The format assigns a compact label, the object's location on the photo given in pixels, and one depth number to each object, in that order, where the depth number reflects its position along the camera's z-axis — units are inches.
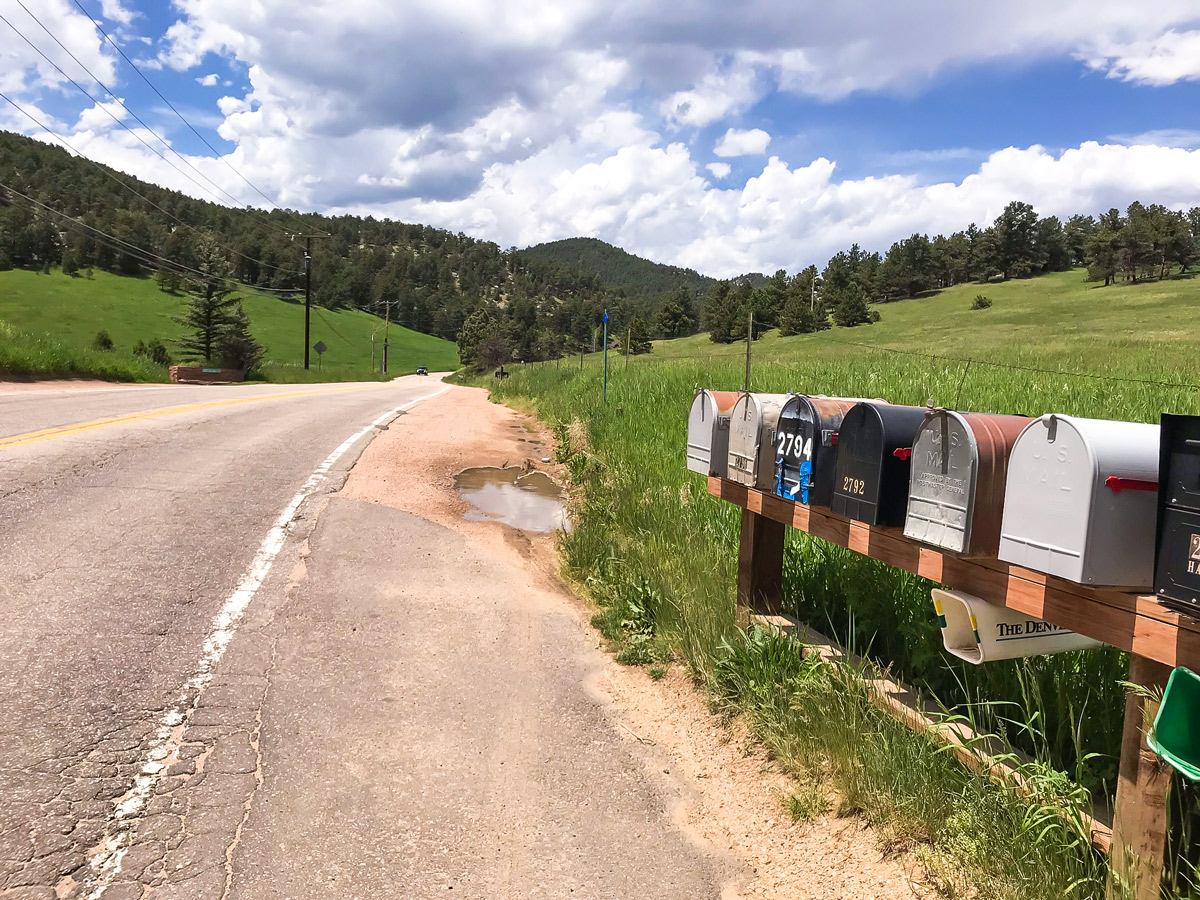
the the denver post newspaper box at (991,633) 114.7
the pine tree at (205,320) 1578.5
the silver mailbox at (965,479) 109.4
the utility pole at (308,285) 2054.6
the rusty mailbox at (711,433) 192.5
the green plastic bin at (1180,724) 80.0
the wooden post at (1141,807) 89.1
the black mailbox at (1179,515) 81.2
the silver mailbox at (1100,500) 89.4
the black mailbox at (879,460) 129.0
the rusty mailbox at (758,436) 171.0
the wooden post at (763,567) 191.9
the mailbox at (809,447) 150.3
